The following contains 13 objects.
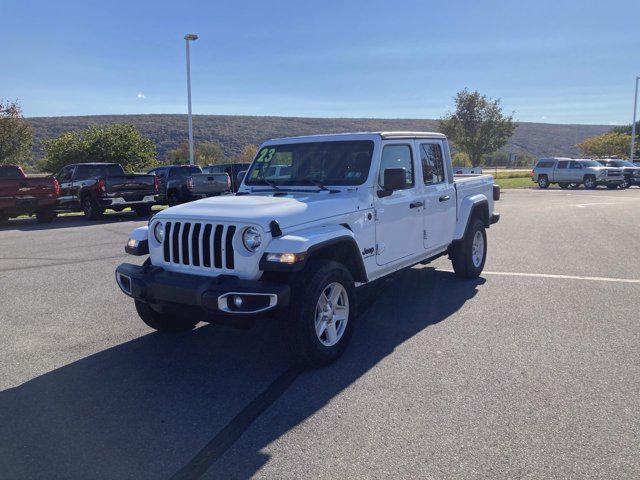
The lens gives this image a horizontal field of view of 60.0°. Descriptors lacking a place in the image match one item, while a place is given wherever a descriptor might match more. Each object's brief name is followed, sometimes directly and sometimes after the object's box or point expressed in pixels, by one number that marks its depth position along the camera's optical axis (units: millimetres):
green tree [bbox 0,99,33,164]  27734
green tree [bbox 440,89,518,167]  42094
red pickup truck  16047
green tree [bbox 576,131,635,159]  57719
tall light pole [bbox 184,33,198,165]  28147
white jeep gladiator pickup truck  4246
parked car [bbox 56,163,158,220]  16781
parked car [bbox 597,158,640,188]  32656
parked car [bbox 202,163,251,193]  21170
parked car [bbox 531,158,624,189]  31484
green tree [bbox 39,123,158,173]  30938
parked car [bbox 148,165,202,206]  19812
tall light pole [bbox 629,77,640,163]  46594
